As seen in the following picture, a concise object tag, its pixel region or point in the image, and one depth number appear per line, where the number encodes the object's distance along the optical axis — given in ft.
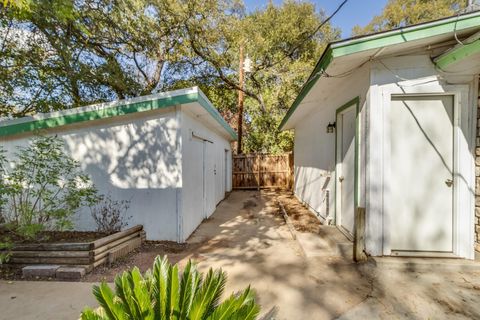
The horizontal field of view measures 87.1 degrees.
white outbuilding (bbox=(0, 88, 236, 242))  15.47
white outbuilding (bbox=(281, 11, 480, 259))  11.39
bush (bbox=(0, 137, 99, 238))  12.62
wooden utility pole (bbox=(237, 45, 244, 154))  42.16
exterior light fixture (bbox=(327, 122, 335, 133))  17.74
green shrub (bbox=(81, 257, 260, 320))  5.34
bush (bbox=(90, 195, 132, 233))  15.47
